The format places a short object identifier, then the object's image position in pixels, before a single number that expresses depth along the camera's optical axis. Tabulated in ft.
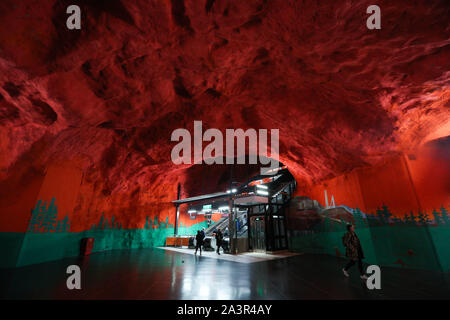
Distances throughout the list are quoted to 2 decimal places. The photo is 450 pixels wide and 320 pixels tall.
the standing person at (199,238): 41.87
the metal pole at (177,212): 70.28
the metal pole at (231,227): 43.14
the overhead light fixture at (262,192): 47.03
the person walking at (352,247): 20.36
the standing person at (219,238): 43.28
